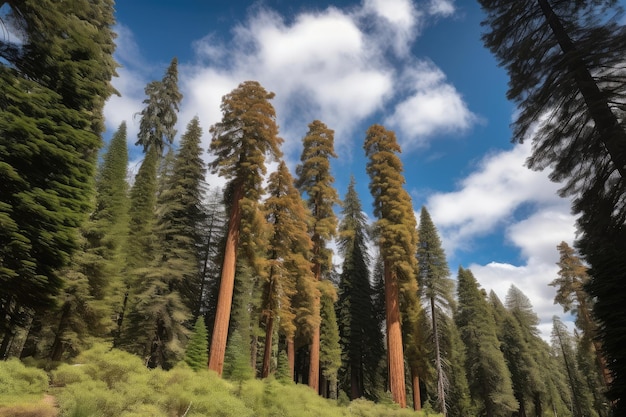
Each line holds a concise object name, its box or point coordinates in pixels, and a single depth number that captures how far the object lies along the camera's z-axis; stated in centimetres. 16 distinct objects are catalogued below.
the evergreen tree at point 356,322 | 2962
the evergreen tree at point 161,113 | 2855
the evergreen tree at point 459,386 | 3303
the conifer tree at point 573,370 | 4525
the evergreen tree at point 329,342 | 2678
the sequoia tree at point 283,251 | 1805
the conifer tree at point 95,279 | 1456
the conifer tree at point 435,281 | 2411
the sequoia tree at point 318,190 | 2228
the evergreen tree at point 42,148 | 803
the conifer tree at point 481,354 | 3019
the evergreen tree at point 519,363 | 3547
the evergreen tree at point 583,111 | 707
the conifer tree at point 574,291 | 2568
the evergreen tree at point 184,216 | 1948
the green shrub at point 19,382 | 684
